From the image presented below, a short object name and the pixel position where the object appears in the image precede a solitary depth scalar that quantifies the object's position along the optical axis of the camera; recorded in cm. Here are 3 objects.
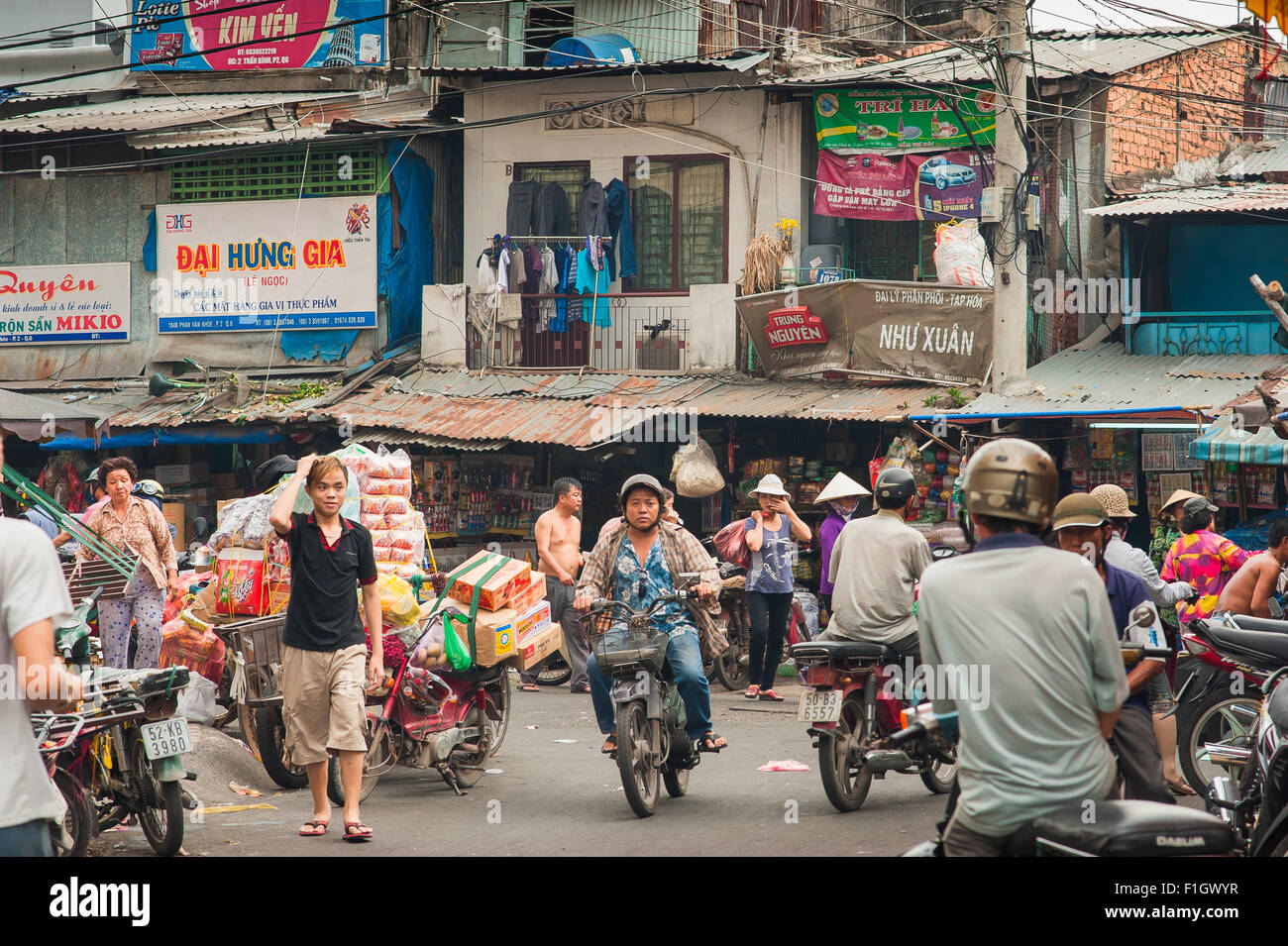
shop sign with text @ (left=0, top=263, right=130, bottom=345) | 2070
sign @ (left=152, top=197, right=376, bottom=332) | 1952
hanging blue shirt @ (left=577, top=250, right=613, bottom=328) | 1856
